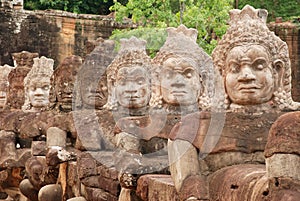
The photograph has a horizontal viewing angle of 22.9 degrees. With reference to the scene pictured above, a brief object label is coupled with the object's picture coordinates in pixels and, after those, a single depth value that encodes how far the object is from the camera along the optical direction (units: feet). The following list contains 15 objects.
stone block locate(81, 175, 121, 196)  20.79
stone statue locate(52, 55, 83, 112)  26.30
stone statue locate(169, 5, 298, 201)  15.37
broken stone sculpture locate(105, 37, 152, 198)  21.67
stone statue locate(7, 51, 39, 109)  32.99
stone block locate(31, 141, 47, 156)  27.60
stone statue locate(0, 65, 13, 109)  36.99
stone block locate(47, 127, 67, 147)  25.46
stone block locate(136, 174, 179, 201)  16.52
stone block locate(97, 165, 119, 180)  20.80
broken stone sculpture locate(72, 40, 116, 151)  23.22
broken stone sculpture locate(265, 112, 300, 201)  11.50
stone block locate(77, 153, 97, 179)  22.47
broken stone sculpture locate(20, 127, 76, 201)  24.44
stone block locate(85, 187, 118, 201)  21.13
